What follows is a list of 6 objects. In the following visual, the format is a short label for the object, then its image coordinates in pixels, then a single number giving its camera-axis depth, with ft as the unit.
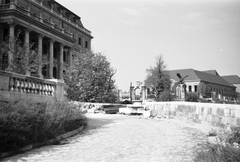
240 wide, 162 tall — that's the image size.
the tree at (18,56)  89.10
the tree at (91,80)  108.37
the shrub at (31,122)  22.18
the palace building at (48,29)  115.66
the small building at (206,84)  312.25
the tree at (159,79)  184.44
